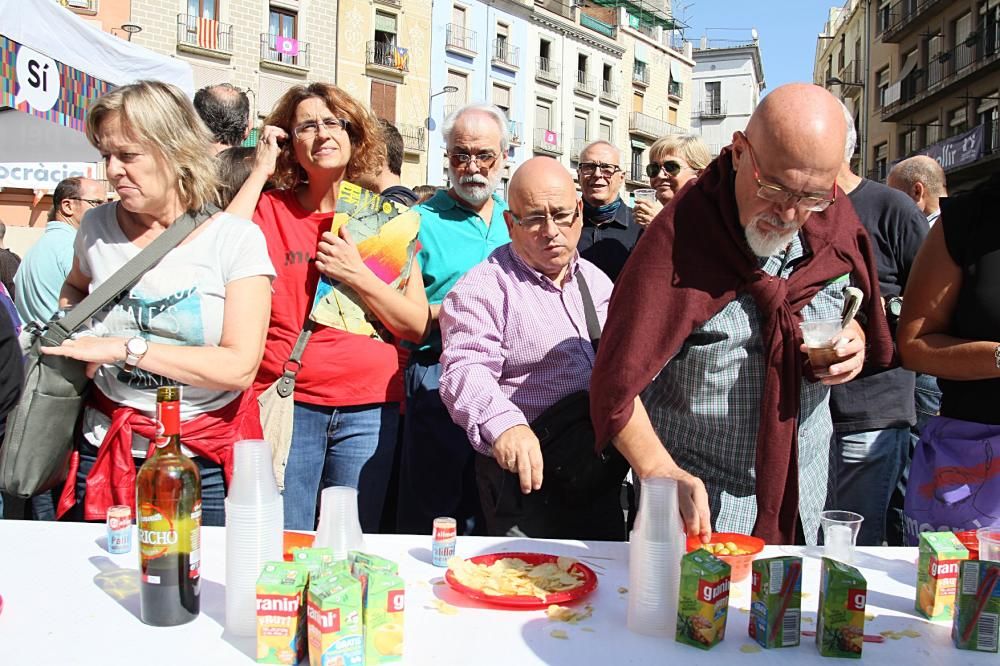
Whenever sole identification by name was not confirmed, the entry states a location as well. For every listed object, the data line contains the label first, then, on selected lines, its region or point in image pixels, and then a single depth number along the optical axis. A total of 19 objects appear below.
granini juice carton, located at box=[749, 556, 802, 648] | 1.35
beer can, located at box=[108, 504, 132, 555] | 1.73
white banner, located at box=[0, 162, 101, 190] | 15.08
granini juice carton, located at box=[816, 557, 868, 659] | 1.33
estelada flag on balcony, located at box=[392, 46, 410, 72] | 25.22
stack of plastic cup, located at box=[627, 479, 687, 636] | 1.38
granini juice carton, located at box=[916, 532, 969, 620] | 1.50
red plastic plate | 1.47
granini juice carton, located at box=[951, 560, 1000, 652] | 1.36
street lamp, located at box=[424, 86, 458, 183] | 26.33
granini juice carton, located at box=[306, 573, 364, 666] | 1.20
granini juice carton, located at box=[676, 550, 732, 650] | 1.34
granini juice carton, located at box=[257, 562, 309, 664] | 1.24
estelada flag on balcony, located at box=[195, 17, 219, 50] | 21.23
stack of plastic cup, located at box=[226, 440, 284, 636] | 1.31
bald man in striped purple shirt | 2.12
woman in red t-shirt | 2.53
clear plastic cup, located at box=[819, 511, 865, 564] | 1.73
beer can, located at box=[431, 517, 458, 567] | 1.70
